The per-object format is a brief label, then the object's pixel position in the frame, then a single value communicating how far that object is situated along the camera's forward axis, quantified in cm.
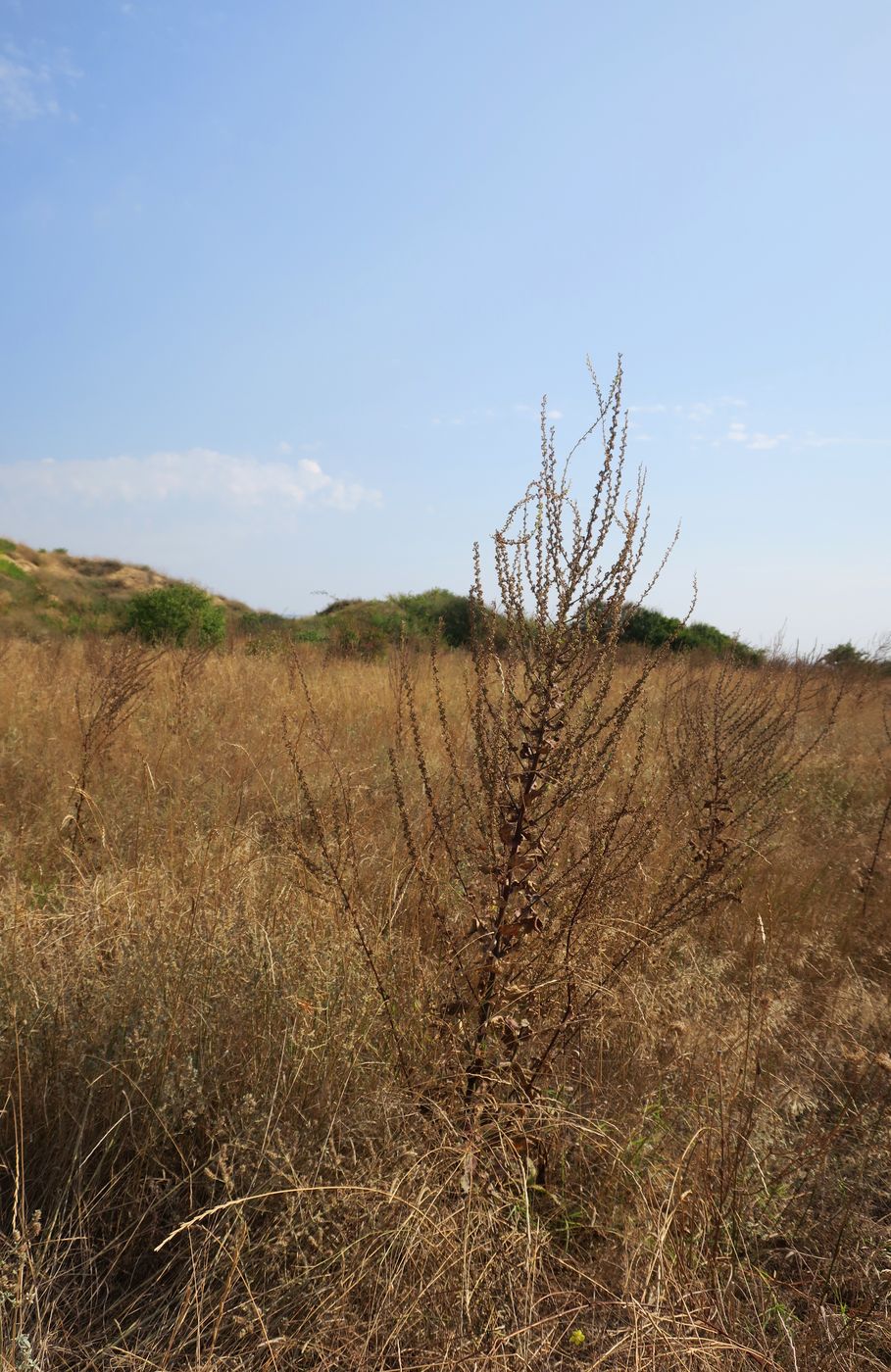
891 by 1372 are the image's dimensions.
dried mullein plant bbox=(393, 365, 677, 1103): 218
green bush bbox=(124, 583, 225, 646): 1371
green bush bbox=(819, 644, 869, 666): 1174
